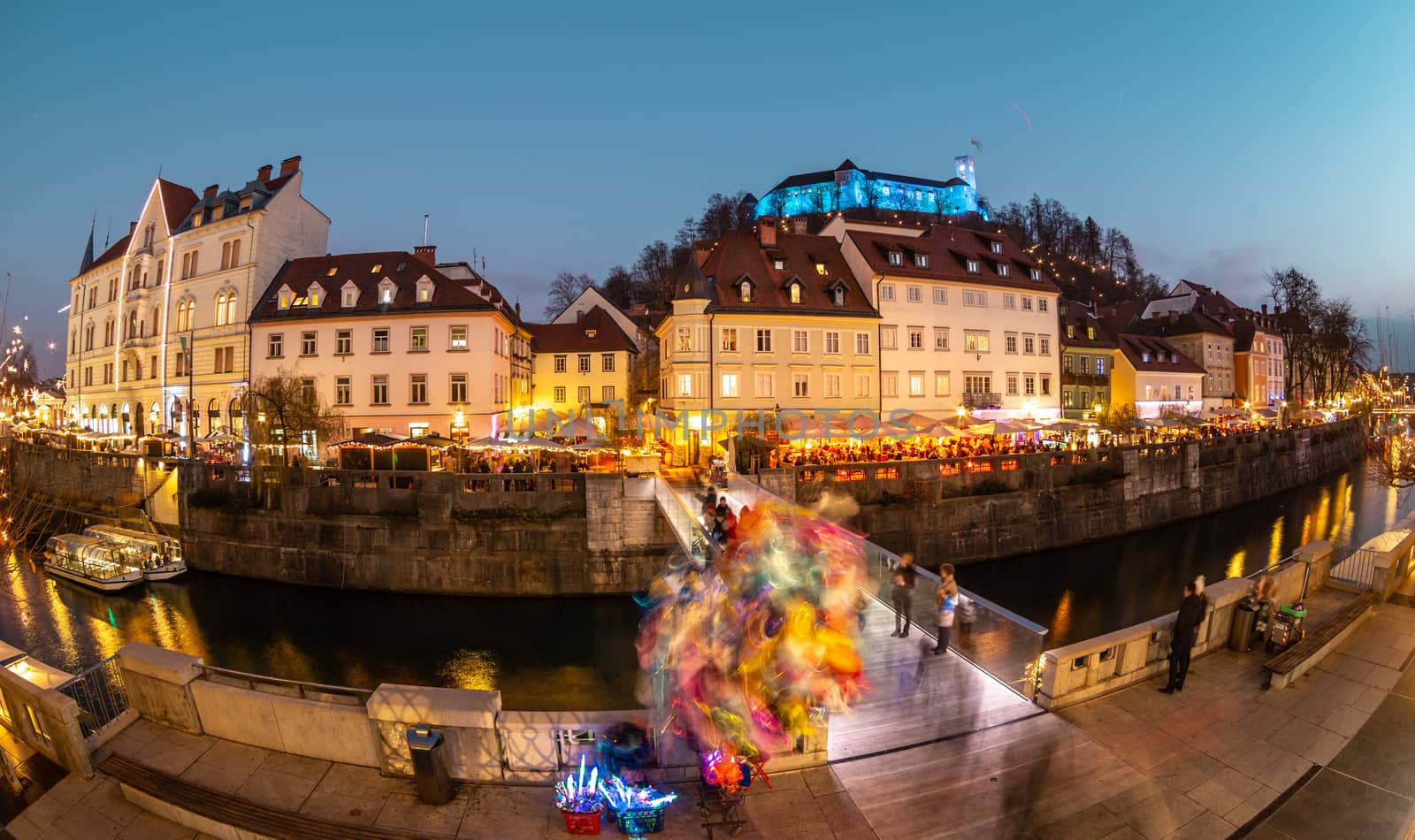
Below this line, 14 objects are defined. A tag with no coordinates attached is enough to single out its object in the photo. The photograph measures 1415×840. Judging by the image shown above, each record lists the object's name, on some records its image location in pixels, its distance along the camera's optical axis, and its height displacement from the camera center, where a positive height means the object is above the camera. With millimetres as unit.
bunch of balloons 5867 -2349
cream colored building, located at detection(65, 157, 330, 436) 43188 +8777
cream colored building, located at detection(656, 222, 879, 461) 35500 +3713
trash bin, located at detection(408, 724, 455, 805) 6449 -3712
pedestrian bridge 8305 -4214
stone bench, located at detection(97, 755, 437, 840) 6270 -4210
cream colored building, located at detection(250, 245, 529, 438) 39219 +3593
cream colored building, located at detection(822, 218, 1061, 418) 38906 +5551
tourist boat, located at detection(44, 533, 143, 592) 24516 -6068
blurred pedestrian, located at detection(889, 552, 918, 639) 10828 -3243
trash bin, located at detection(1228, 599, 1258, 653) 10070 -3615
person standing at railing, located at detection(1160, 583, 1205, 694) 8656 -3287
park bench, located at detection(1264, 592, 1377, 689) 9062 -3861
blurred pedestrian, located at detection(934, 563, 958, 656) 10000 -3218
